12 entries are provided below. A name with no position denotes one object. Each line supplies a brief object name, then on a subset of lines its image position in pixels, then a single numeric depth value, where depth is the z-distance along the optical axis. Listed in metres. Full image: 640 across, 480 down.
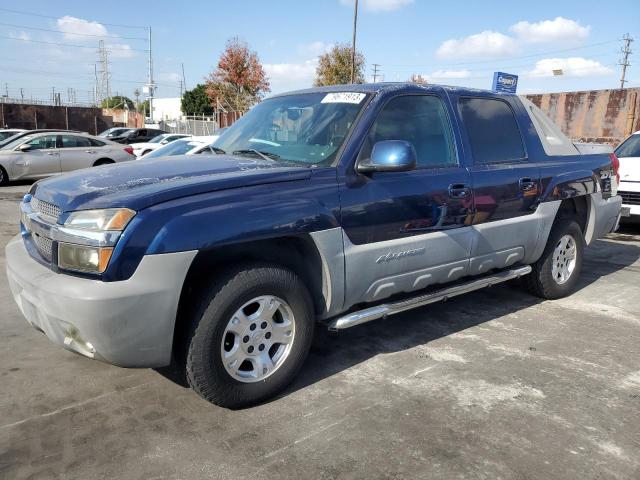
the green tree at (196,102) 60.25
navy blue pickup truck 2.67
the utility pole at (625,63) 60.56
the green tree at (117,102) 89.79
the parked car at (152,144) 17.67
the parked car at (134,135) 23.77
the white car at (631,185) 8.52
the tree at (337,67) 36.03
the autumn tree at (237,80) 40.53
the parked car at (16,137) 15.36
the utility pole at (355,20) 26.14
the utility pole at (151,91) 57.36
